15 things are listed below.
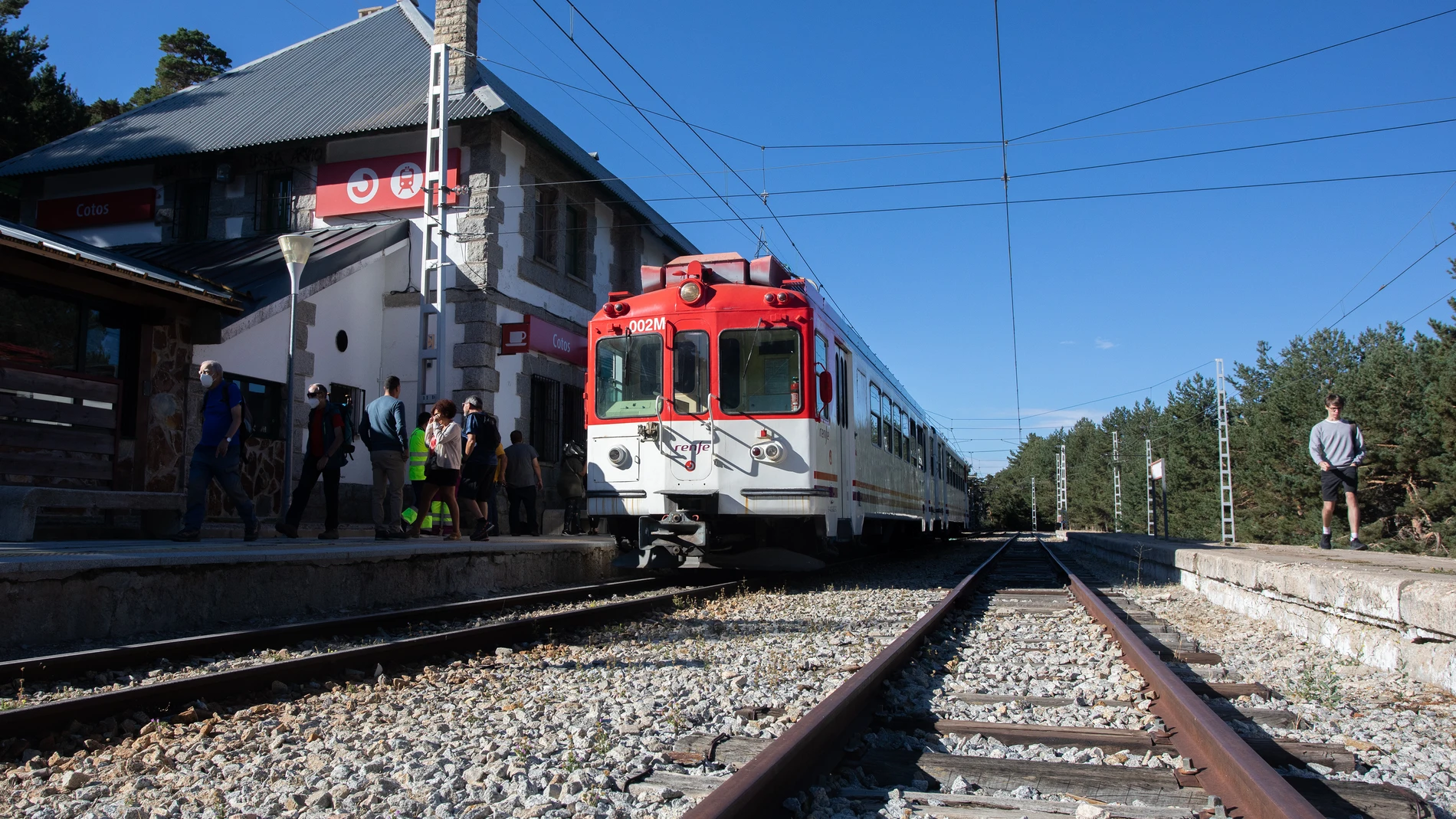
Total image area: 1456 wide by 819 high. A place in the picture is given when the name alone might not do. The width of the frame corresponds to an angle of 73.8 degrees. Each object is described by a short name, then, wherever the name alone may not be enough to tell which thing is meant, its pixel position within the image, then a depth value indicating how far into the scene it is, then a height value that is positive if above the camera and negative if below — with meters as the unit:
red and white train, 9.51 +0.82
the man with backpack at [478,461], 11.30 +0.47
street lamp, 10.33 +2.65
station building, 15.01 +5.24
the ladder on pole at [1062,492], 72.50 +0.86
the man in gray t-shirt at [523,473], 13.37 +0.38
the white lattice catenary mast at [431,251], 13.59 +3.65
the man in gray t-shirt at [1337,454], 9.77 +0.50
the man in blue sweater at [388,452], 10.02 +0.51
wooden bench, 7.95 -0.01
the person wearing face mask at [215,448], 8.48 +0.46
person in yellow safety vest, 11.27 +0.55
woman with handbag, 10.11 +0.56
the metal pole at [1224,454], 22.62 +1.20
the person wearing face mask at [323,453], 9.41 +0.47
